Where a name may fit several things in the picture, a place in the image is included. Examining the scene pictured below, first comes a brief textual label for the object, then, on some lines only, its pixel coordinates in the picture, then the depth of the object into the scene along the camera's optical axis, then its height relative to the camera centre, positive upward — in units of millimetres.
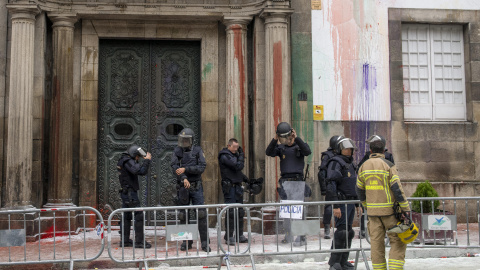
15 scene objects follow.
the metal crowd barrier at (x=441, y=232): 8164 -1164
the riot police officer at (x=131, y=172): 9562 -276
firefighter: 6770 -605
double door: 11984 +1025
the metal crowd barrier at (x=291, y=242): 7703 -1258
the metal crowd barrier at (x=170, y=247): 7520 -1255
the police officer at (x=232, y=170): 9648 -272
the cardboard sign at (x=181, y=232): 7570 -1020
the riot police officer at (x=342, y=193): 7832 -562
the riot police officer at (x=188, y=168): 9250 -214
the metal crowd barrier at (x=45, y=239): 7531 -1358
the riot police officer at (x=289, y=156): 9633 -31
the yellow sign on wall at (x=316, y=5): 12039 +3140
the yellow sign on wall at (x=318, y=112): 11867 +871
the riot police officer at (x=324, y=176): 9797 -429
